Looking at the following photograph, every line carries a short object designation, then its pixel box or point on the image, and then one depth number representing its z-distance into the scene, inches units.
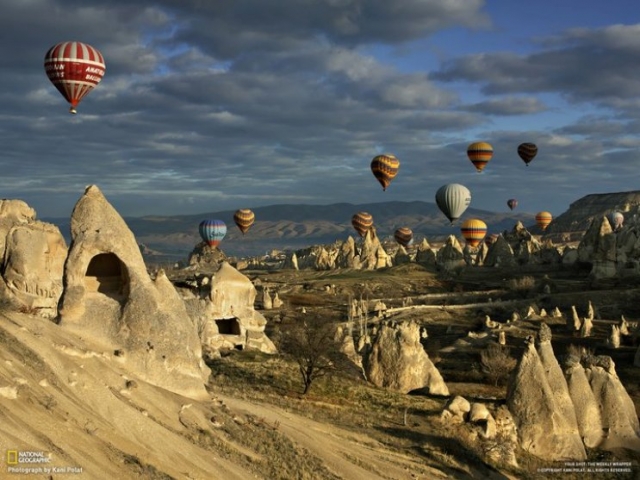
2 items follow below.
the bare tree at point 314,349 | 1230.3
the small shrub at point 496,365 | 1787.6
